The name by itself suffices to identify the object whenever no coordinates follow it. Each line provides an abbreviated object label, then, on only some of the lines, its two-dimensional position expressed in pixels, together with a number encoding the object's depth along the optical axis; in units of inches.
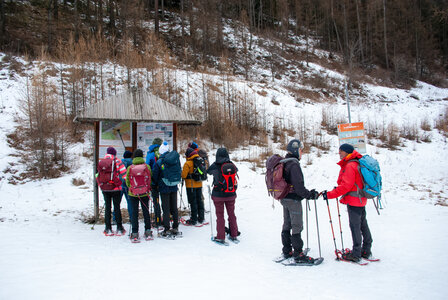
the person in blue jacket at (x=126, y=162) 262.7
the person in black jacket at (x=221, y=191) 216.1
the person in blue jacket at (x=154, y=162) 248.7
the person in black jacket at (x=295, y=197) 173.8
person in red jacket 175.8
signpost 331.6
